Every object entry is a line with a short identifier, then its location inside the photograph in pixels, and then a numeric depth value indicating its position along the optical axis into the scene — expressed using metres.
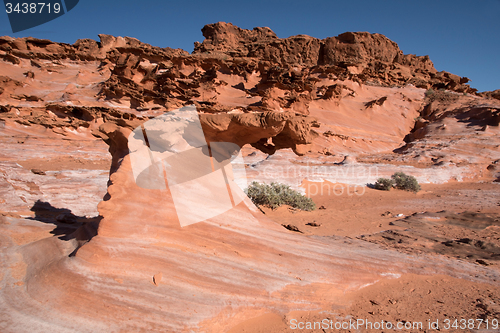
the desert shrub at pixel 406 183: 9.31
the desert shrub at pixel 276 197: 6.64
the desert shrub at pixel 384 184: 9.21
